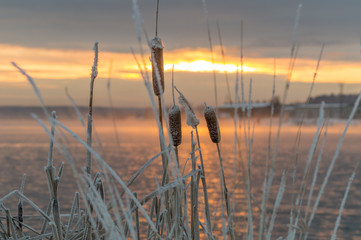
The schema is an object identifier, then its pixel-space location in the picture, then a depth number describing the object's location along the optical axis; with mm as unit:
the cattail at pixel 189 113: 2203
